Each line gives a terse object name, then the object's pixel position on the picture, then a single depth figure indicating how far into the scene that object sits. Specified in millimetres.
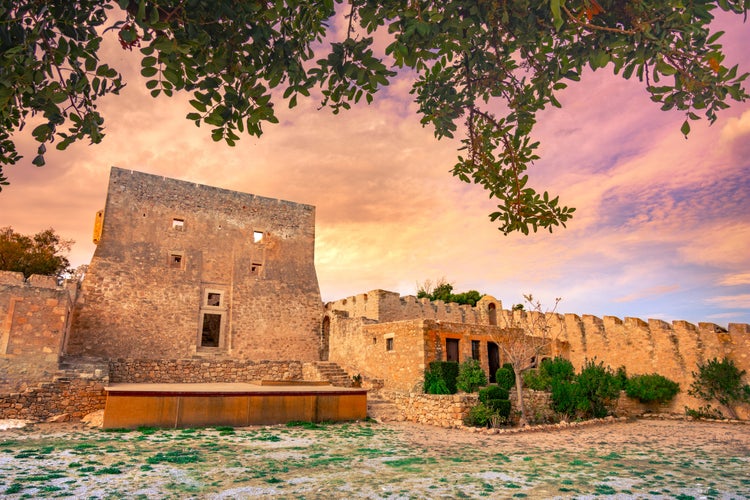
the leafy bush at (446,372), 14455
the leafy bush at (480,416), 11422
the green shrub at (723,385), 14391
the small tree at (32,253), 20047
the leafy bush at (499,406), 11719
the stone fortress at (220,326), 12352
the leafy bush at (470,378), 14531
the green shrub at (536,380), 15539
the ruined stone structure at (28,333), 12000
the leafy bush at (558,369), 15494
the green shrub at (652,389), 15799
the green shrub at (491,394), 11898
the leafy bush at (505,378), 15414
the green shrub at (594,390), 13641
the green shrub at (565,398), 13453
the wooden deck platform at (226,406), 9766
